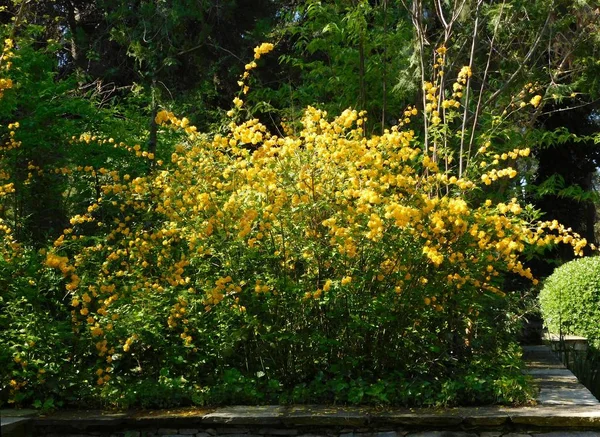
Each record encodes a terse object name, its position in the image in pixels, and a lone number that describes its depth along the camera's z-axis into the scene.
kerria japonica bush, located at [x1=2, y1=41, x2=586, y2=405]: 4.34
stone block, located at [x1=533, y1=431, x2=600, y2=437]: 3.95
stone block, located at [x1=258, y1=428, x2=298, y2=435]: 4.12
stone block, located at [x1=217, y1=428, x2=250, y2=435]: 4.13
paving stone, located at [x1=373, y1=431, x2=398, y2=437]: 4.07
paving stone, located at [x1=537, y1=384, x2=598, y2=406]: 4.27
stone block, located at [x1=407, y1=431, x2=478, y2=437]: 4.02
